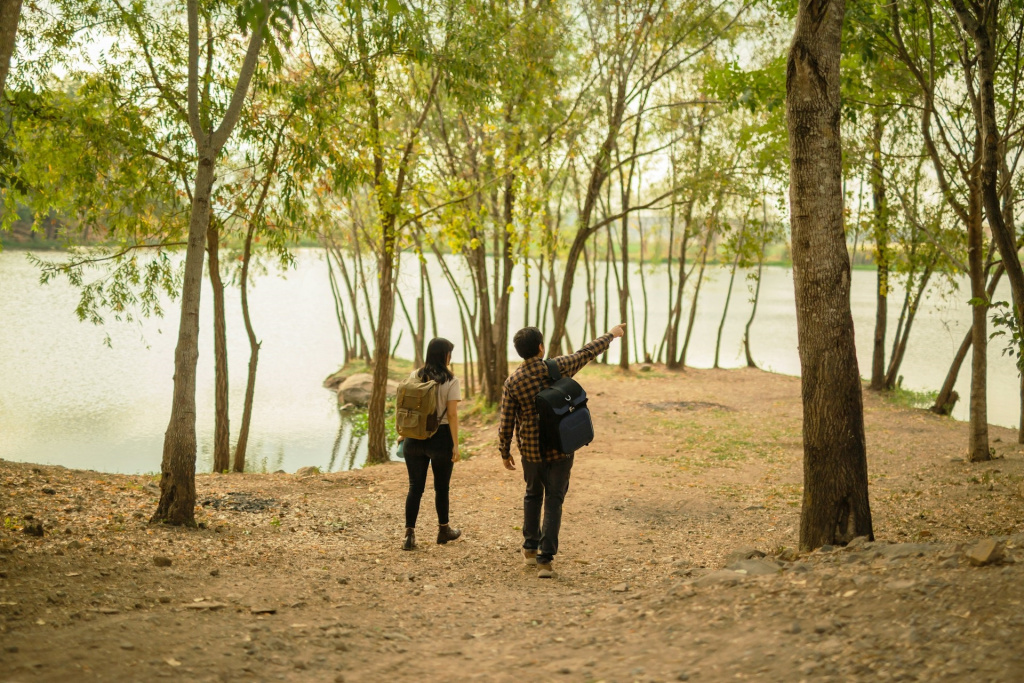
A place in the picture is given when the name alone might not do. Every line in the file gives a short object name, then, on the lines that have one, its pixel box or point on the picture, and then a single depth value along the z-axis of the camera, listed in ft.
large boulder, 78.33
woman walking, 19.71
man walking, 18.21
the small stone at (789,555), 17.30
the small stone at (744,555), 18.47
